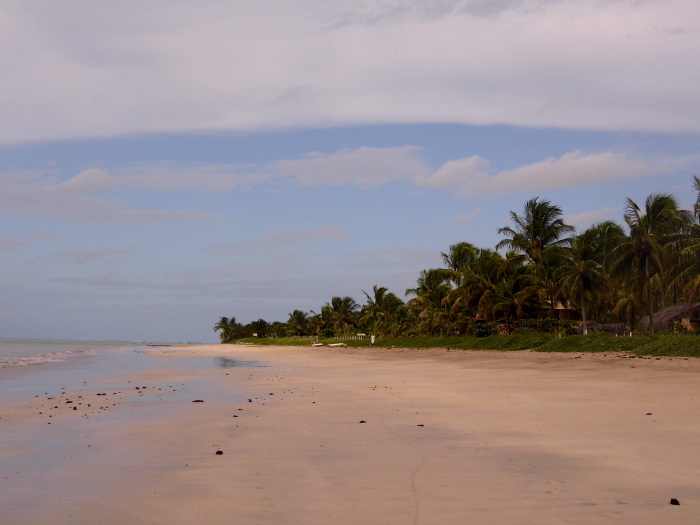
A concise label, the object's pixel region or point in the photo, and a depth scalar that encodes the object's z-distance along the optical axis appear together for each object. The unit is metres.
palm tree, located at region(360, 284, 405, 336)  71.56
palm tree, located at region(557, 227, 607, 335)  40.62
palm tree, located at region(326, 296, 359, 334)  92.62
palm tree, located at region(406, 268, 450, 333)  58.50
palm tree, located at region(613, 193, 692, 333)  35.59
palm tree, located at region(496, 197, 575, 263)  47.91
